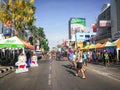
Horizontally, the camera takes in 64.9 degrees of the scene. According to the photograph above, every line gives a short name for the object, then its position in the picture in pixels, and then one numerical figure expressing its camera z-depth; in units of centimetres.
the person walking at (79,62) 612
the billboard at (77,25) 6083
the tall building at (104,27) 1777
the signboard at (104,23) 1764
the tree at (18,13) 1432
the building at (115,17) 1598
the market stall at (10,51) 980
